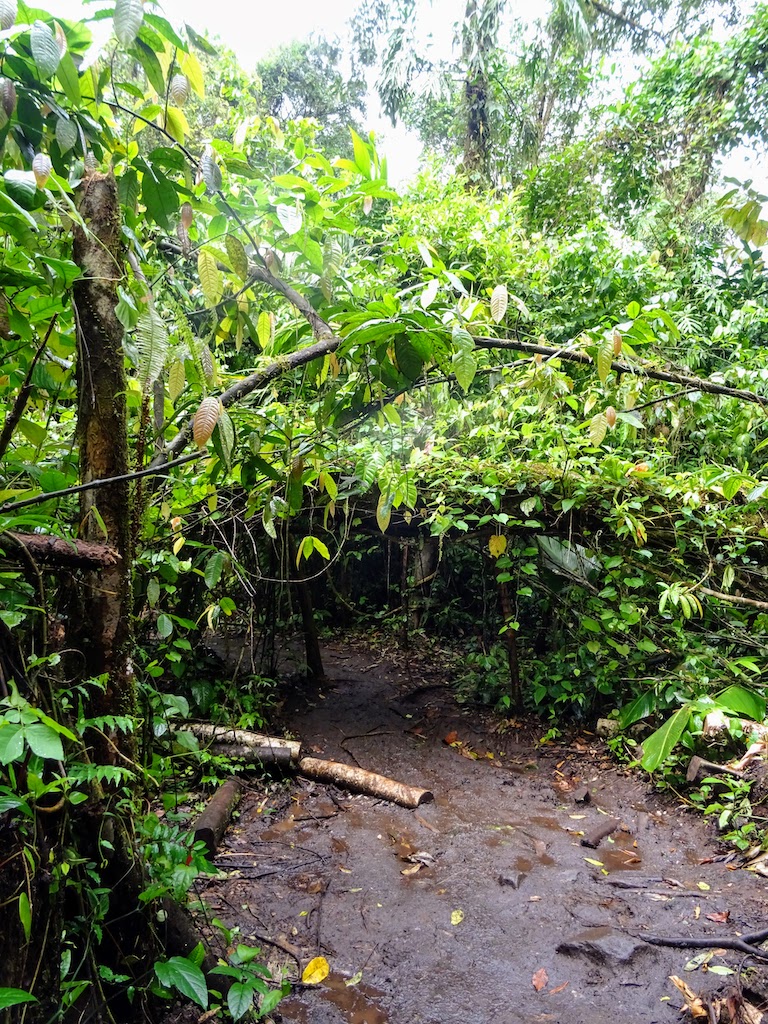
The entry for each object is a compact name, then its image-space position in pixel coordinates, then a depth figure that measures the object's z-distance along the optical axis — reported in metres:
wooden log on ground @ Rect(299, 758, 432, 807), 3.60
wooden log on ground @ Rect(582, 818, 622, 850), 3.14
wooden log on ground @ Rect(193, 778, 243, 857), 2.87
